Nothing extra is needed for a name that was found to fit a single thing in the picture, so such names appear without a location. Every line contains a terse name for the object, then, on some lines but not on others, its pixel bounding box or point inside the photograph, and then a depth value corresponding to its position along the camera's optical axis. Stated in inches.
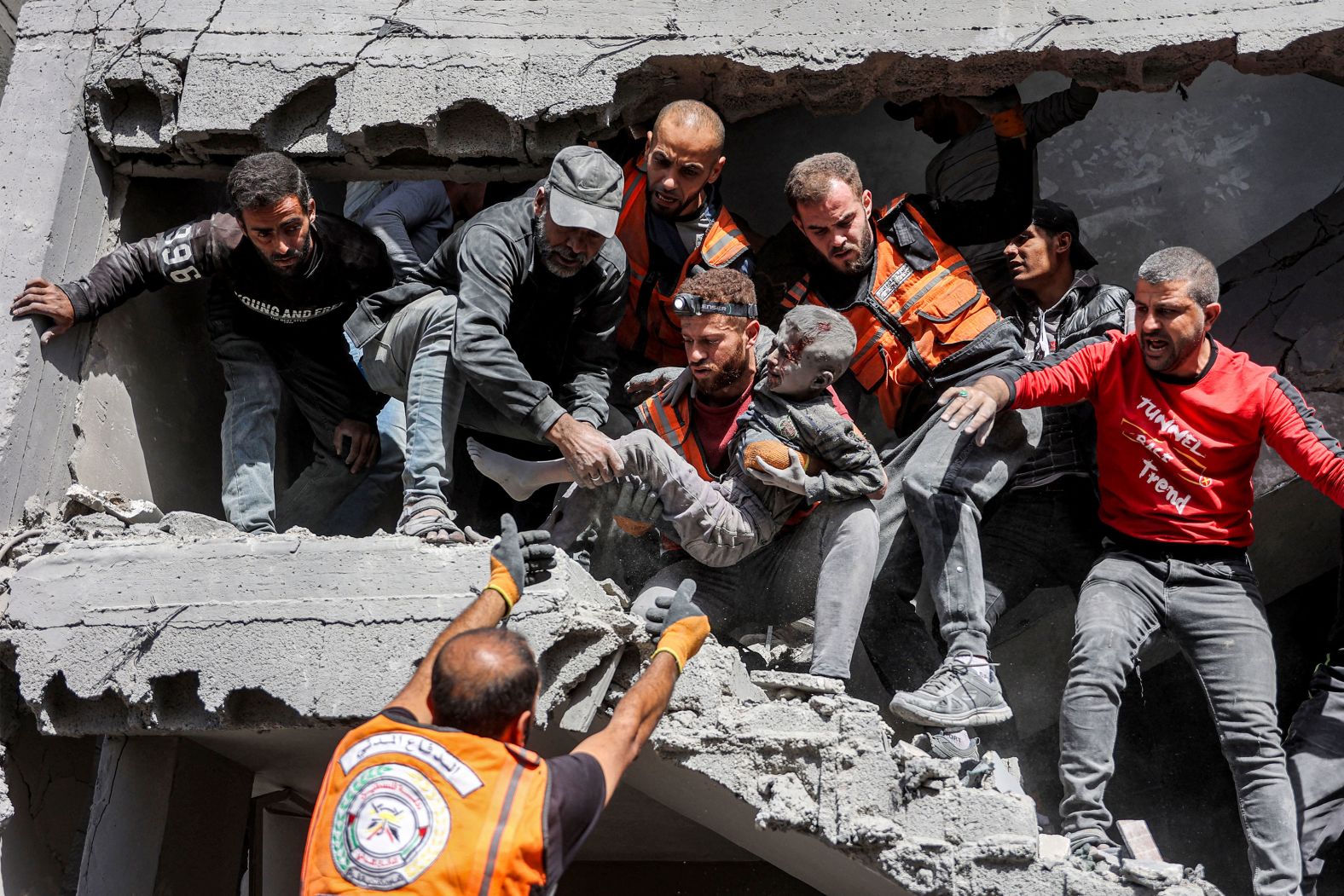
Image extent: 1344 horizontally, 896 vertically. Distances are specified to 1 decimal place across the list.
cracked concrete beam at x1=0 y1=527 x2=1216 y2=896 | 395.9
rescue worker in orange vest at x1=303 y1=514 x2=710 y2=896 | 307.7
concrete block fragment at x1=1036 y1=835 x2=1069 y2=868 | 390.6
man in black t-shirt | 471.8
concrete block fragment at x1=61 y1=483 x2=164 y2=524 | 479.8
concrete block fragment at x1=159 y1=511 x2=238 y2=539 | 456.8
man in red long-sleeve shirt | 414.6
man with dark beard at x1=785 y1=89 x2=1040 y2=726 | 453.1
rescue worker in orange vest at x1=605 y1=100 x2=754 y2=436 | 492.4
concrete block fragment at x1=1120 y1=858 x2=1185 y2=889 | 387.5
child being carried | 434.0
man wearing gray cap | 452.4
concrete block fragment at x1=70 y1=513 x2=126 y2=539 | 465.1
